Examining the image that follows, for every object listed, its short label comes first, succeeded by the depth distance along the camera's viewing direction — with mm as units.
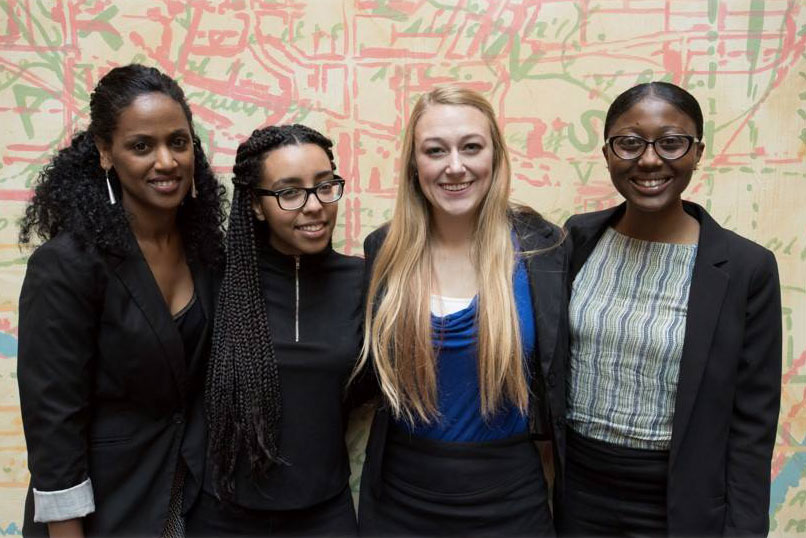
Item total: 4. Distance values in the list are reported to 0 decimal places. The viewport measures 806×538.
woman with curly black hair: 1648
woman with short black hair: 1716
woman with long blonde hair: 1799
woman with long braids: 1803
